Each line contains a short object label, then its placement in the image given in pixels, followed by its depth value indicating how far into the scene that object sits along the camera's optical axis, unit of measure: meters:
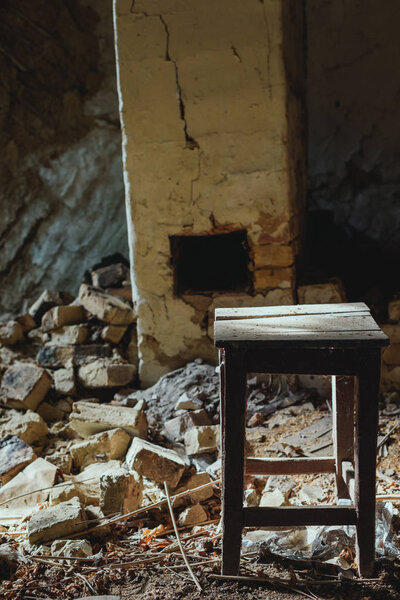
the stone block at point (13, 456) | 2.75
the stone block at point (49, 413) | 3.59
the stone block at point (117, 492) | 2.25
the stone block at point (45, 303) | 4.50
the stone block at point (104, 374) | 3.76
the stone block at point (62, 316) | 4.13
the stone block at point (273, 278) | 3.55
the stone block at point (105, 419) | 2.98
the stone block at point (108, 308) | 4.04
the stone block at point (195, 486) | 2.36
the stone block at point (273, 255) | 3.53
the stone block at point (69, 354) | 3.94
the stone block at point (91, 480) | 2.50
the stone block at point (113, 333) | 4.01
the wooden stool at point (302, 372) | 1.65
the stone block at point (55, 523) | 2.09
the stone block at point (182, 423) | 3.12
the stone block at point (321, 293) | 3.52
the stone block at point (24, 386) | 3.49
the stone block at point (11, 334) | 4.15
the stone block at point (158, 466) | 2.43
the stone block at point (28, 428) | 3.13
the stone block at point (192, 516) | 2.21
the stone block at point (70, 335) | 4.01
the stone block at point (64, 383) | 3.71
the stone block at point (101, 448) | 2.88
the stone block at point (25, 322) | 4.36
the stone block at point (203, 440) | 2.87
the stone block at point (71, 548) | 2.01
